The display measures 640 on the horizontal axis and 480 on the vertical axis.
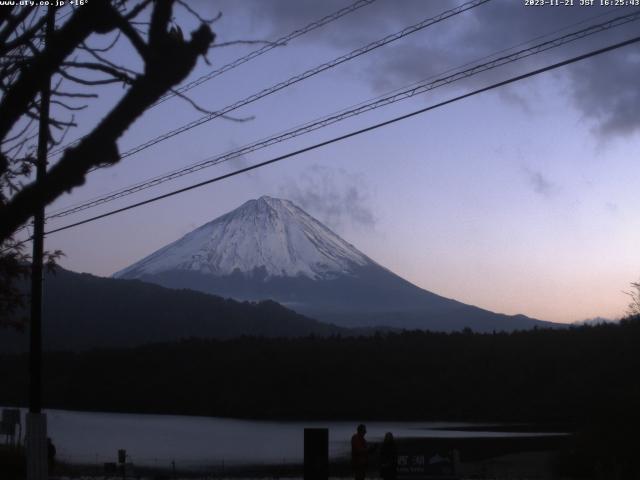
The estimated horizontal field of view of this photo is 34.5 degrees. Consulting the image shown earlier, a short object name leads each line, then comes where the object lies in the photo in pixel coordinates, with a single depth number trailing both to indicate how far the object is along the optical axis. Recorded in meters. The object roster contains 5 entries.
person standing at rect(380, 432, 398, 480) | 17.72
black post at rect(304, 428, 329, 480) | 15.27
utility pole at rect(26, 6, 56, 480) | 16.98
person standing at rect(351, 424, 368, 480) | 17.45
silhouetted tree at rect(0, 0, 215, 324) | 4.34
